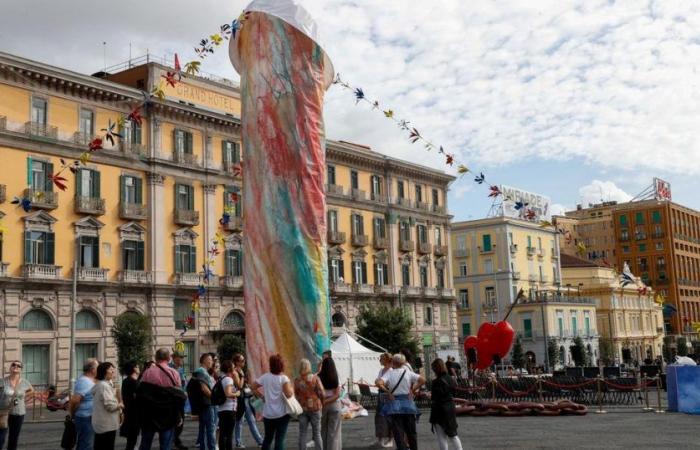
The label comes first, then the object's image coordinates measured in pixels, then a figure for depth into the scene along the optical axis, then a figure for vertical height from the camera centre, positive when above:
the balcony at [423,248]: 59.56 +6.62
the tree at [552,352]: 68.12 -1.46
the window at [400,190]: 58.72 +10.70
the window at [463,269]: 76.44 +6.36
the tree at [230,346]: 40.88 +0.09
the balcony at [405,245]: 57.78 +6.64
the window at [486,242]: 75.12 +8.60
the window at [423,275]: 59.56 +4.66
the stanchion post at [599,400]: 23.52 -2.01
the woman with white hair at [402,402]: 13.37 -0.99
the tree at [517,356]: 63.62 -1.58
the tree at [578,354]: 64.75 -1.65
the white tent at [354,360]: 29.72 -0.64
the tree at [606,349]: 79.15 -1.58
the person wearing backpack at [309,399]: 12.80 -0.84
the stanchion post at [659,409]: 22.84 -2.20
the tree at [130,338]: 37.59 +0.65
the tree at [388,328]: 46.34 +0.72
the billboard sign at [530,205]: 77.63 +13.46
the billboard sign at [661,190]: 108.38 +18.55
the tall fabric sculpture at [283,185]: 19.61 +3.93
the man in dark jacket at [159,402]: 11.09 -0.69
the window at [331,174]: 53.00 +10.82
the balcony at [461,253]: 76.56 +7.93
